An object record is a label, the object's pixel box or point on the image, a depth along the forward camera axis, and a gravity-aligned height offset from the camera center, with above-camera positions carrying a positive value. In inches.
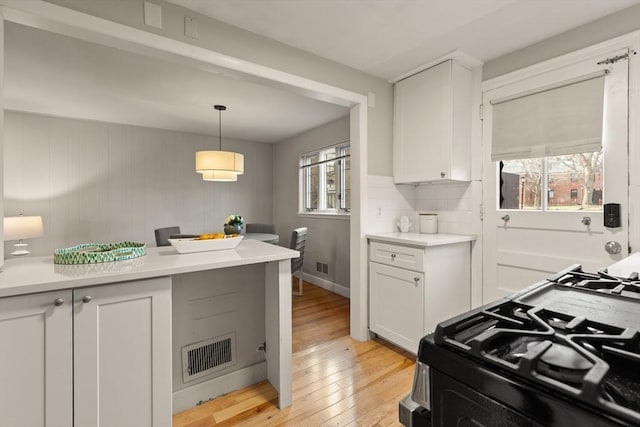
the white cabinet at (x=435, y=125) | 95.0 +28.7
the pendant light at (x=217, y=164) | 126.7 +19.9
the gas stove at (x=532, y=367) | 15.2 -9.5
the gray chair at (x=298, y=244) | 147.3 -17.7
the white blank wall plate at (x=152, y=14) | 66.6 +44.4
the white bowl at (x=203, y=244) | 65.1 -7.9
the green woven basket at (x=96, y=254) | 53.5 -8.4
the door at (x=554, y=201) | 72.7 +2.4
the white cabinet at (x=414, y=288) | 87.1 -24.9
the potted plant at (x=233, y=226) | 80.3 -4.5
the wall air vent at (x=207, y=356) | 68.4 -35.4
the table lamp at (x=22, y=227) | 126.2 -7.7
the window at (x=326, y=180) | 164.6 +17.7
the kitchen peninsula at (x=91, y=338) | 42.4 -20.3
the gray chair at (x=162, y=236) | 144.3 -13.0
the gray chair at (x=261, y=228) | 189.3 -12.1
